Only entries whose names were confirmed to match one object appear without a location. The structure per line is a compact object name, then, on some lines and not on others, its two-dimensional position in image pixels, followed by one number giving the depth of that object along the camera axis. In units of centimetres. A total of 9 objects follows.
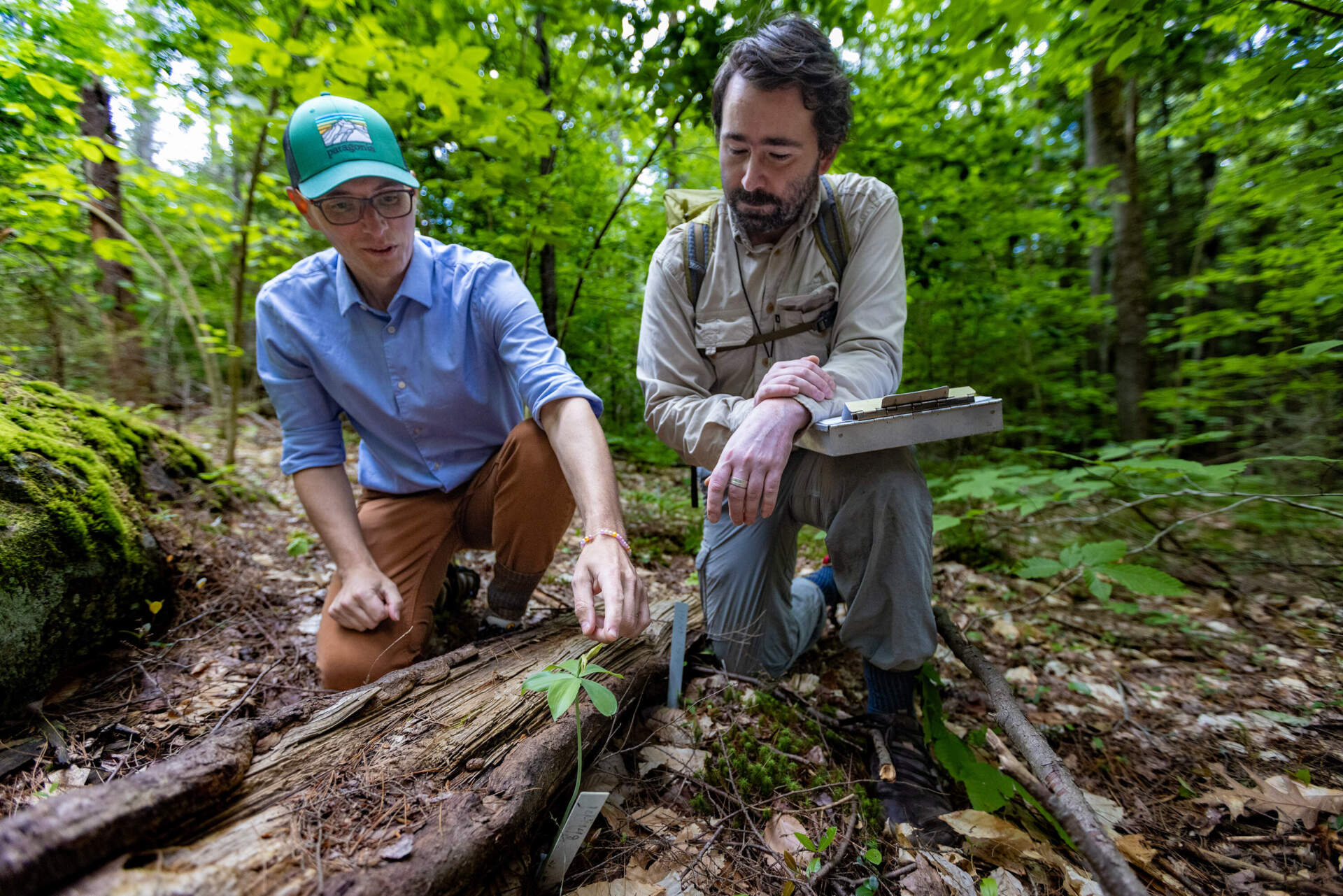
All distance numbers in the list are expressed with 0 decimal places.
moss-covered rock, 178
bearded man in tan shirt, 192
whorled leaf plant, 128
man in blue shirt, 204
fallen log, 99
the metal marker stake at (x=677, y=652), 197
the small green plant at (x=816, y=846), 146
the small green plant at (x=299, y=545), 296
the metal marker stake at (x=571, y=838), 138
